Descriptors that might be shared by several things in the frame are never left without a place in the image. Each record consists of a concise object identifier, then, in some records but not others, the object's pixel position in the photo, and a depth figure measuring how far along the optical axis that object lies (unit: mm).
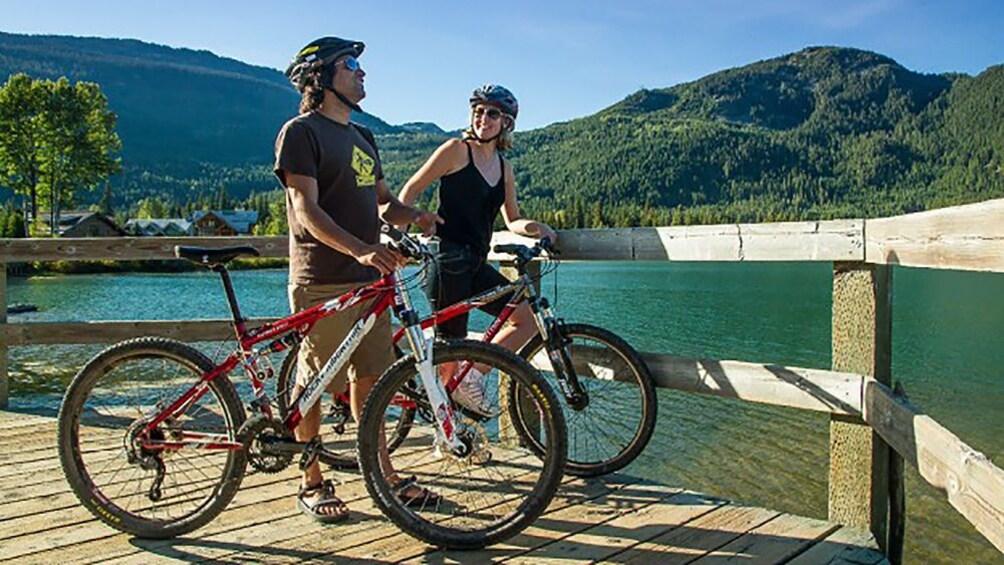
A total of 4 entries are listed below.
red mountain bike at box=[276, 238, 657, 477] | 3793
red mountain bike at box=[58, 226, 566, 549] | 2986
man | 3109
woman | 3787
